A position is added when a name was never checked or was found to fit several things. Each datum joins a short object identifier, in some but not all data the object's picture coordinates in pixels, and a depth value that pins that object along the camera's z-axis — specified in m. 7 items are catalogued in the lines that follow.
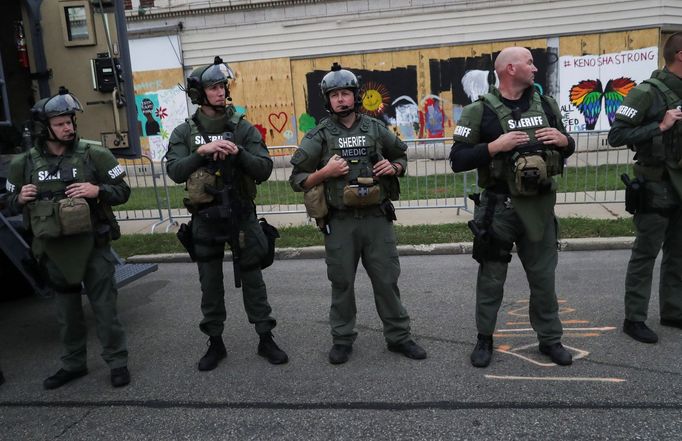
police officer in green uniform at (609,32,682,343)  4.05
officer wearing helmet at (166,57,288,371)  3.90
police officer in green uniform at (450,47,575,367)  3.64
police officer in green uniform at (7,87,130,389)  3.79
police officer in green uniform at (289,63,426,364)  3.91
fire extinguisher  6.17
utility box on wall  5.84
